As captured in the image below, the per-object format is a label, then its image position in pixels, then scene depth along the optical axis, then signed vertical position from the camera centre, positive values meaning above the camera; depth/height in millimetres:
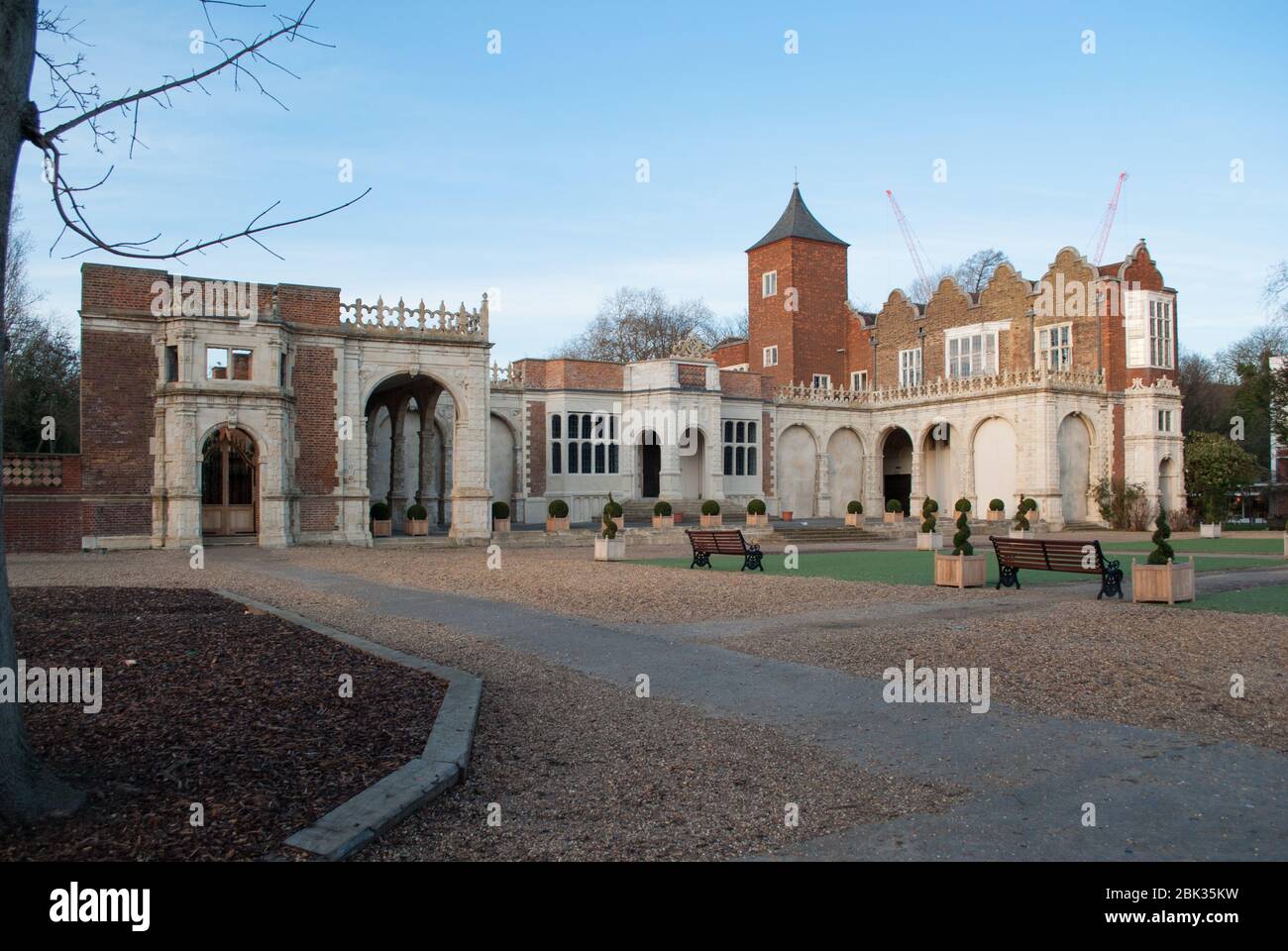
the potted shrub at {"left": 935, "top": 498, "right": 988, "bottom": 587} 16766 -1540
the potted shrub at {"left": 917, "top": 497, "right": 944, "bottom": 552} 27016 -1680
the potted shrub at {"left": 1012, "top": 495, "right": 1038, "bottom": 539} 34312 -1470
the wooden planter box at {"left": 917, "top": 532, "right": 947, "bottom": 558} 28156 -1832
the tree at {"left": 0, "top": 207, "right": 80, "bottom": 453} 34281 +4068
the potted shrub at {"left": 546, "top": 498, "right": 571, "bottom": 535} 31102 -1100
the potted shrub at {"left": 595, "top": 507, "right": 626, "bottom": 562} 23531 -1550
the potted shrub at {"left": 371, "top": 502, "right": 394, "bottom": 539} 29453 -1175
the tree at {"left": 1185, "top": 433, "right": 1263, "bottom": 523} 39906 +486
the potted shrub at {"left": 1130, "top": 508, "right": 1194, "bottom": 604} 14141 -1514
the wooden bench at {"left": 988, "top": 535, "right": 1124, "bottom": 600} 14859 -1336
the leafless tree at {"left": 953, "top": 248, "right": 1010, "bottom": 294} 70562 +16340
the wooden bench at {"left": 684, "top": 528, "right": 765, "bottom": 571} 20734 -1454
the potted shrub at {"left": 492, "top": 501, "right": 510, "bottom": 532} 30047 -1079
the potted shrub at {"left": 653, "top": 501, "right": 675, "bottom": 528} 33000 -1148
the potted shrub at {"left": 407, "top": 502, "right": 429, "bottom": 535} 29859 -1077
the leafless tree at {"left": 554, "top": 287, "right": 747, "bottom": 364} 64750 +10837
